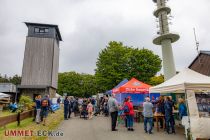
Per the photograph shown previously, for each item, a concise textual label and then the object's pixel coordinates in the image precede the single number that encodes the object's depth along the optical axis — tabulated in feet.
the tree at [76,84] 222.69
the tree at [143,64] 116.57
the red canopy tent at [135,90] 48.34
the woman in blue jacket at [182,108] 29.37
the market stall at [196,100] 24.50
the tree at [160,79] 164.35
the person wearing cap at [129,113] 34.01
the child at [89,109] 52.33
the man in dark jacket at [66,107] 50.92
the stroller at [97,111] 63.61
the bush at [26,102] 58.20
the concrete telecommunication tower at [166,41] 102.73
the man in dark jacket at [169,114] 31.45
